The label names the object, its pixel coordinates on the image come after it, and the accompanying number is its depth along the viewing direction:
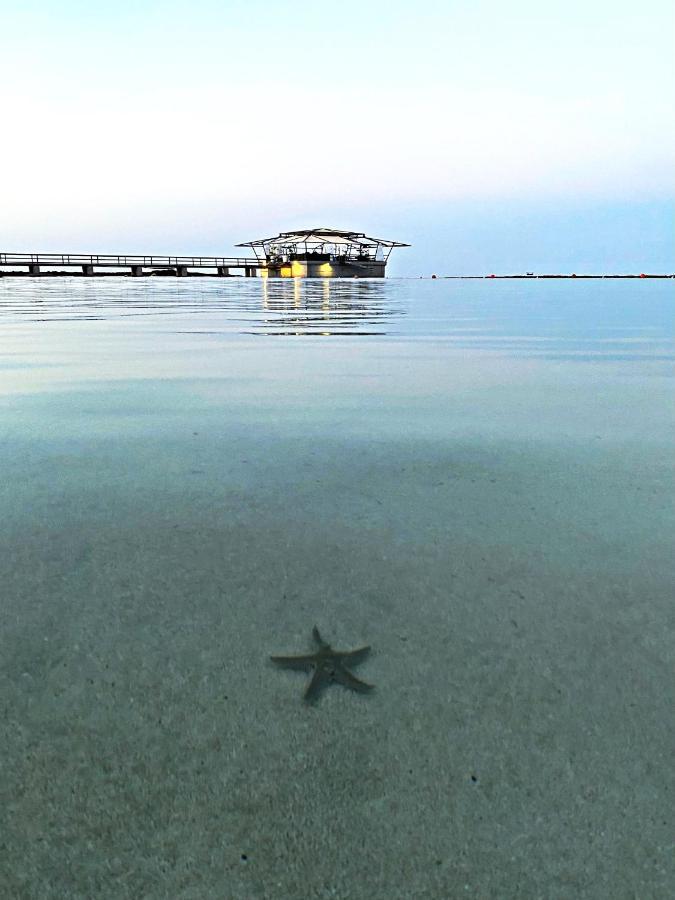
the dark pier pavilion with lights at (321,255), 75.38
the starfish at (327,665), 2.11
